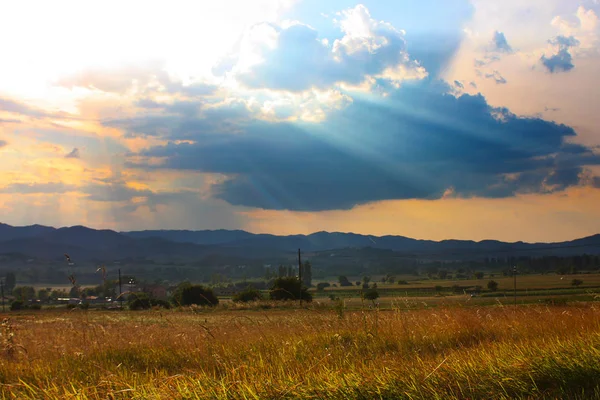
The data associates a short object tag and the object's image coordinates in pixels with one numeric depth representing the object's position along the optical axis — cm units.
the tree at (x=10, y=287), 18931
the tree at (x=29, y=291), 16455
